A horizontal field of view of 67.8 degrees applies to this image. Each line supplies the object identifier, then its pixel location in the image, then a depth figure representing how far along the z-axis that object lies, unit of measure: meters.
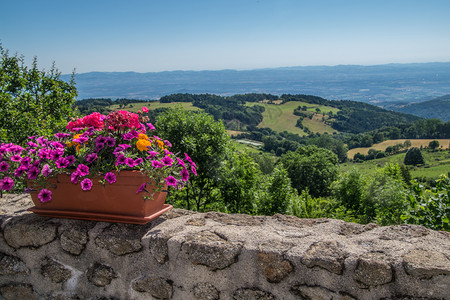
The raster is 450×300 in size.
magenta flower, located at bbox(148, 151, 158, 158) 1.93
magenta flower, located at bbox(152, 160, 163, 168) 1.85
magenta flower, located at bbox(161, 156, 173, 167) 1.90
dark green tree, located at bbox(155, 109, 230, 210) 7.81
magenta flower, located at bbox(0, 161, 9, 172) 1.95
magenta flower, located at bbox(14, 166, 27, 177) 1.92
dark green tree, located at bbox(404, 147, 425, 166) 56.56
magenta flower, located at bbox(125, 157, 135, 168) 1.84
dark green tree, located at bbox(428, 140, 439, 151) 68.50
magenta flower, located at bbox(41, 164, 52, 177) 1.88
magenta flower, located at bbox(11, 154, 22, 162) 1.99
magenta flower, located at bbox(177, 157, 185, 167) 2.01
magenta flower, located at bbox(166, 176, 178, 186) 1.90
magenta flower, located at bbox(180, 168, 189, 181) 2.00
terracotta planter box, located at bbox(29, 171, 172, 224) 1.90
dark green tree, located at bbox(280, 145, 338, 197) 23.57
